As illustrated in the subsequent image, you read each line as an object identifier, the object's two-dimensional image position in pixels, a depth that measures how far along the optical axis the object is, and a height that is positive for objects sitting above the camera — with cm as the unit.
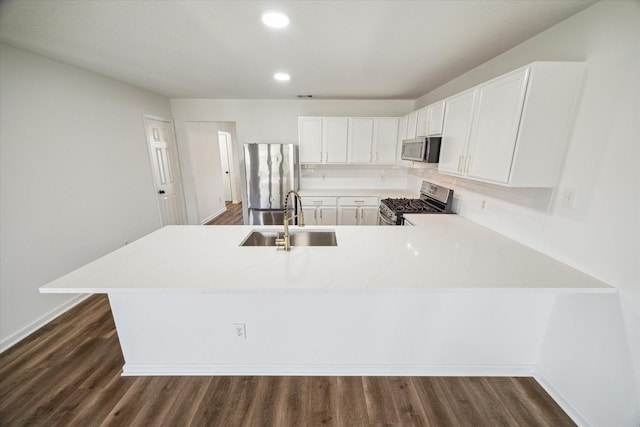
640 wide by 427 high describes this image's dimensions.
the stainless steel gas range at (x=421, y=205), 275 -60
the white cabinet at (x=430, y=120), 244 +43
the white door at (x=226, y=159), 681 -9
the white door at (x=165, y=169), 372 -23
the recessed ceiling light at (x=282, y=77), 267 +91
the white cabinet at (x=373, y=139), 381 +29
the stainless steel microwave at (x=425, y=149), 250 +10
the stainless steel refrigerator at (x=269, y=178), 380 -35
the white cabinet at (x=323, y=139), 383 +29
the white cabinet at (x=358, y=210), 386 -85
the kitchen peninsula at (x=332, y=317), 150 -108
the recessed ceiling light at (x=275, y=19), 144 +86
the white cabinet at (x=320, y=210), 391 -87
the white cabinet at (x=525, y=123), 140 +24
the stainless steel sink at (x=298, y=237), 212 -72
